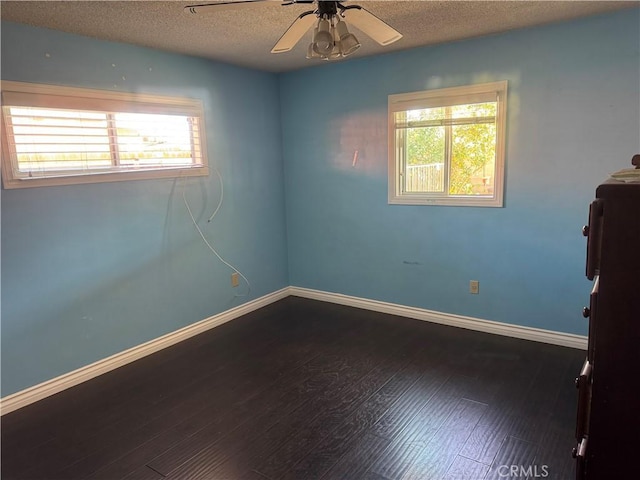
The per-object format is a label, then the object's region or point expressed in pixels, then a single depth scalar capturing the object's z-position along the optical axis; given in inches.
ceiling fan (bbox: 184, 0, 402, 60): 76.3
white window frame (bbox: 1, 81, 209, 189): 98.5
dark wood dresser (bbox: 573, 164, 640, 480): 49.9
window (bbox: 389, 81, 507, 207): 127.4
